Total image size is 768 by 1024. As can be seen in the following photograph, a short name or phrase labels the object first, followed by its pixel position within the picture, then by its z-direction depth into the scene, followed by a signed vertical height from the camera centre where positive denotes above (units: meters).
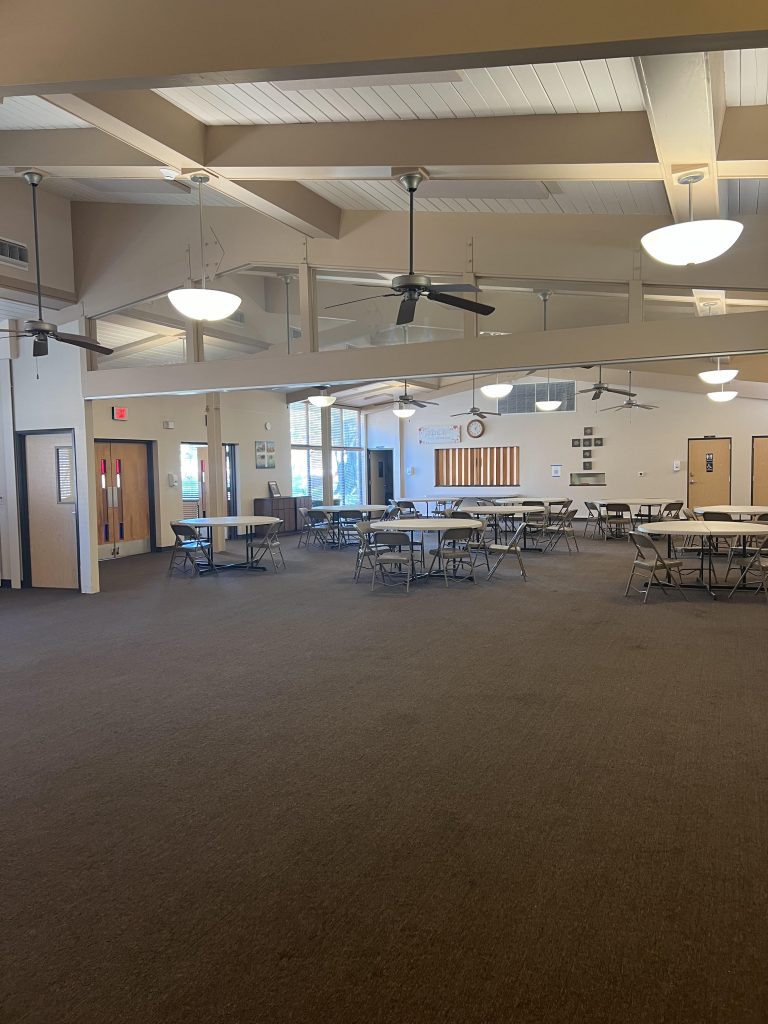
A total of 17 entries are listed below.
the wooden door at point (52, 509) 8.16 -0.29
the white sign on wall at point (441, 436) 17.00 +1.08
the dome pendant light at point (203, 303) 4.53 +1.24
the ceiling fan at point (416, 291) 4.81 +1.40
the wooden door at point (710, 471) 14.24 -0.01
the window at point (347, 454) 17.08 +0.66
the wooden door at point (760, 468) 13.91 +0.04
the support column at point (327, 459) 14.56 +0.46
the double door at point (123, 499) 10.88 -0.25
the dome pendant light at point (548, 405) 12.87 +1.36
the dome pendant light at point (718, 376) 8.43 +1.22
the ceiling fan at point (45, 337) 5.95 +1.37
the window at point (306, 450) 15.68 +0.72
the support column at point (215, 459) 10.90 +0.39
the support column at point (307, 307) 7.14 +1.88
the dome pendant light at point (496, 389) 10.77 +1.41
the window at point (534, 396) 15.52 +1.88
